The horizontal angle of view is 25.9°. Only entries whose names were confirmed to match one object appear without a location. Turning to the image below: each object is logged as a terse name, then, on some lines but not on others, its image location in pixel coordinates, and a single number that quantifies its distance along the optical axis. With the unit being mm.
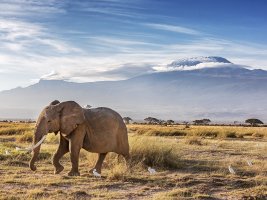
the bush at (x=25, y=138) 27719
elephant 14688
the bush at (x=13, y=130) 36259
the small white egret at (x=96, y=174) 14703
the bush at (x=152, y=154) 17172
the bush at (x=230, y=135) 36372
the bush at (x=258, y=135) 37662
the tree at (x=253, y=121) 100512
